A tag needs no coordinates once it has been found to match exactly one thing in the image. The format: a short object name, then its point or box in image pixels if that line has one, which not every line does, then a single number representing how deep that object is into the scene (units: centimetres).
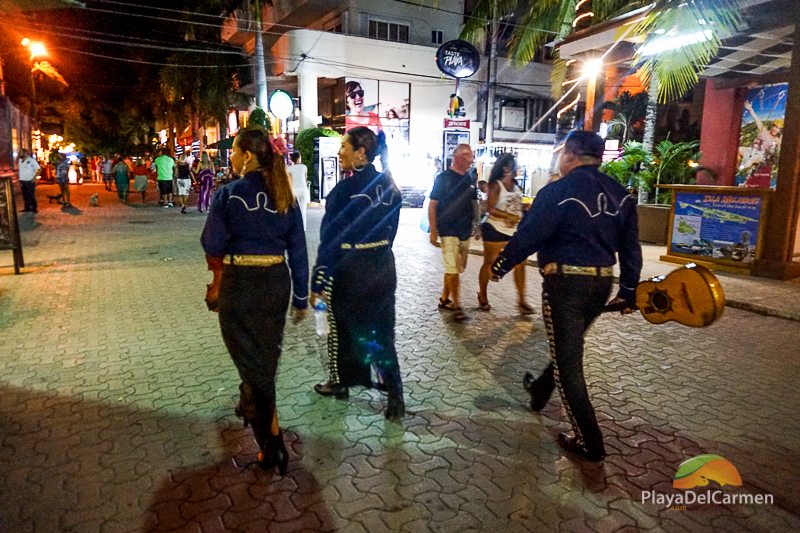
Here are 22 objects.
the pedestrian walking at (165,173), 1905
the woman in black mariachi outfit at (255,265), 302
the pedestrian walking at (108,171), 3098
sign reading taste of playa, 1702
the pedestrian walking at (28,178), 1622
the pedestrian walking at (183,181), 2031
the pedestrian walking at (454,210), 617
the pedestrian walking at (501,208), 653
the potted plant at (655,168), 1430
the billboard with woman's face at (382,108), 2627
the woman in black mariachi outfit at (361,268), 367
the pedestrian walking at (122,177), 2256
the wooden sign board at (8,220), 841
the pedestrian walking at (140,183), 2278
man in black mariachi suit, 320
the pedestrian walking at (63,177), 1903
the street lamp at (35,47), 2027
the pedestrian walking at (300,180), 1153
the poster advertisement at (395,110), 2736
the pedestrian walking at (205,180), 1841
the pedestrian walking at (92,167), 4453
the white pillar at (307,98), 2541
